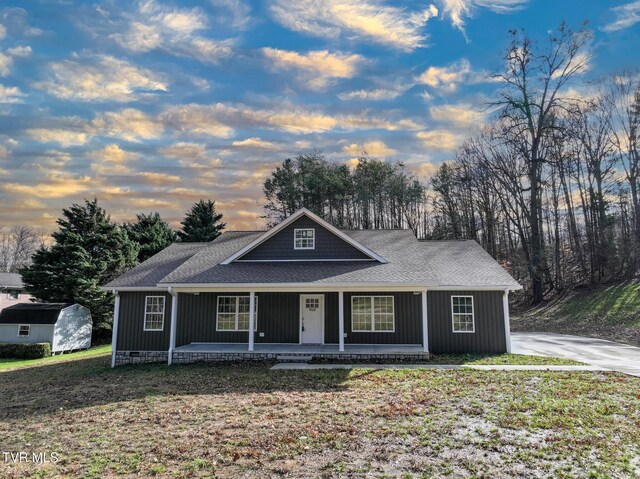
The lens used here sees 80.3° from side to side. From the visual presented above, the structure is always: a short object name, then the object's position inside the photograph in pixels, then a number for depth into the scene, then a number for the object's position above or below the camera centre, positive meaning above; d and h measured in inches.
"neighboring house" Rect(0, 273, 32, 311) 1480.1 +2.0
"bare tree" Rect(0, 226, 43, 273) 2470.5 +296.8
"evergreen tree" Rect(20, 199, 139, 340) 1128.2 +82.0
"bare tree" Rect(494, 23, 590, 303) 1048.2 +557.2
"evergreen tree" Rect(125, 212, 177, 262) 1378.0 +211.9
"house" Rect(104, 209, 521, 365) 517.6 -17.3
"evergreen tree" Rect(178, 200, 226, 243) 1525.6 +279.3
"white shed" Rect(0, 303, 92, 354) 1044.5 -95.1
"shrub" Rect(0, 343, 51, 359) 935.7 -147.8
